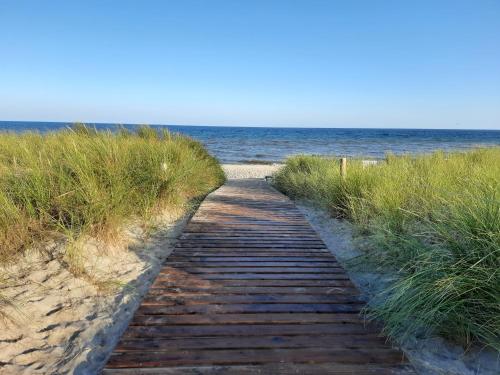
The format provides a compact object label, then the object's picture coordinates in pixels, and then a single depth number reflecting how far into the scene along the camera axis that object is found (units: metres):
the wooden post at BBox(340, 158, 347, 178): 5.94
